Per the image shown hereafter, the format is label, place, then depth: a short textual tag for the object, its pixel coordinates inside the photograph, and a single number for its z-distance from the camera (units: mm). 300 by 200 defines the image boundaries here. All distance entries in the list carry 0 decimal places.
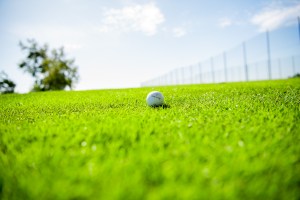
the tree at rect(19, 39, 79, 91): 51531
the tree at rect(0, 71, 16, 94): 52656
